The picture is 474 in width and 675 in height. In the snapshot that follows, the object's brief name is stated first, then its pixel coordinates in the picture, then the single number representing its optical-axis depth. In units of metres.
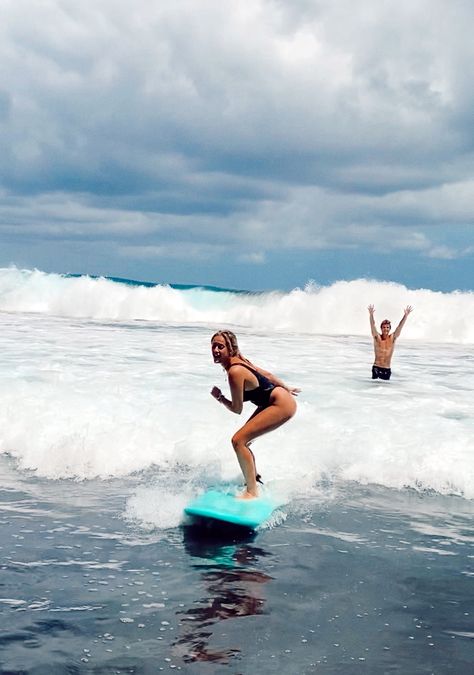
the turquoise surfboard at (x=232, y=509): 6.53
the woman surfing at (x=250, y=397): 6.86
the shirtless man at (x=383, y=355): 14.62
